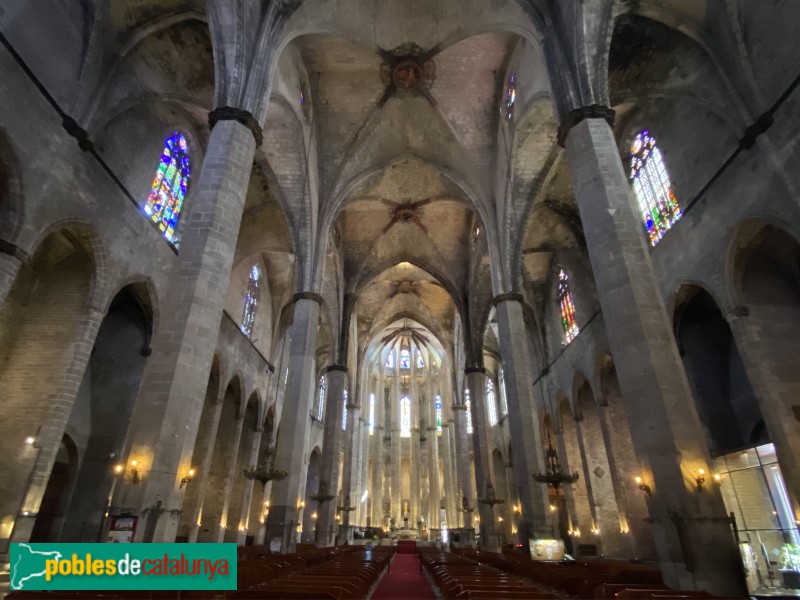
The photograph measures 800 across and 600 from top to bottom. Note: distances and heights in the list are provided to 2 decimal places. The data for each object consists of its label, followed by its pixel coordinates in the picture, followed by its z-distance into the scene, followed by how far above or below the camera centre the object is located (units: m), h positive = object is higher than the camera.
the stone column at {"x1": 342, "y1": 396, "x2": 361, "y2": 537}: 29.52 +4.64
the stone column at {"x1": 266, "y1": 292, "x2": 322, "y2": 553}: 15.21 +3.40
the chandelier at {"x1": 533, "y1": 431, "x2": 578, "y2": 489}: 14.55 +1.89
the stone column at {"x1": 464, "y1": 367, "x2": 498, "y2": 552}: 22.75 +4.52
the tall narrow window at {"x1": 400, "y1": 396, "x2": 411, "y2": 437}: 44.38 +10.83
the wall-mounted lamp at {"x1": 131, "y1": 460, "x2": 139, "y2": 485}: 7.24 +0.96
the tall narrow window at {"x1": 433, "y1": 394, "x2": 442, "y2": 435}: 43.69 +11.22
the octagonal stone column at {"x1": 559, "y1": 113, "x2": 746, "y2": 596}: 6.87 +2.47
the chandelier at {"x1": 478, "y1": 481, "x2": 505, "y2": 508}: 22.23 +1.85
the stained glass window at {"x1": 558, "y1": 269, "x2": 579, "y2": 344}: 22.49 +10.34
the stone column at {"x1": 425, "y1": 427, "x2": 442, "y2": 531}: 39.50 +4.85
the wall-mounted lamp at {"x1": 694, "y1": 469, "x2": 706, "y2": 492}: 7.11 +0.86
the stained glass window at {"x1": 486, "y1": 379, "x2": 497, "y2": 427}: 35.00 +9.57
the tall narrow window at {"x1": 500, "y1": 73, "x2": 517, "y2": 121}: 17.30 +15.23
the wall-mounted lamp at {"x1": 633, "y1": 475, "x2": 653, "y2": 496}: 7.70 +0.82
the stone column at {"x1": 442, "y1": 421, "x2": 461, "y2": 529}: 36.50 +4.45
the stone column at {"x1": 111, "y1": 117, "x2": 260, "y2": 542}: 7.43 +3.30
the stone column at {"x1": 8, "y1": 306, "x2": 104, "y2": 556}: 10.73 +2.71
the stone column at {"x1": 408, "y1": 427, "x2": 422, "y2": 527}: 40.94 +4.86
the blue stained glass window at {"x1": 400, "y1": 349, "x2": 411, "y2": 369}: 46.47 +16.31
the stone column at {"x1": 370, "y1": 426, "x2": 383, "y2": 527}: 40.22 +5.08
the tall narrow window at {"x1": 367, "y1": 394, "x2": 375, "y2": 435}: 43.32 +10.52
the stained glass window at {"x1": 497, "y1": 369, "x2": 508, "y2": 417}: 32.67 +9.32
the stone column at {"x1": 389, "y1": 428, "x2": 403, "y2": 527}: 40.93 +4.79
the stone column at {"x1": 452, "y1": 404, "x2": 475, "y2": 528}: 28.72 +4.91
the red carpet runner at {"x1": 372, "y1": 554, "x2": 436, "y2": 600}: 9.27 -0.97
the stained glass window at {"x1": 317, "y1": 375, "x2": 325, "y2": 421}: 35.61 +9.59
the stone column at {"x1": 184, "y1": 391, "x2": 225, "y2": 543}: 17.00 +2.58
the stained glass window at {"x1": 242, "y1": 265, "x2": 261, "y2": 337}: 23.30 +11.07
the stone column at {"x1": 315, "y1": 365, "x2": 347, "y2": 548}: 22.23 +4.11
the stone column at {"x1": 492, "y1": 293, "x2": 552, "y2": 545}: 14.61 +3.73
